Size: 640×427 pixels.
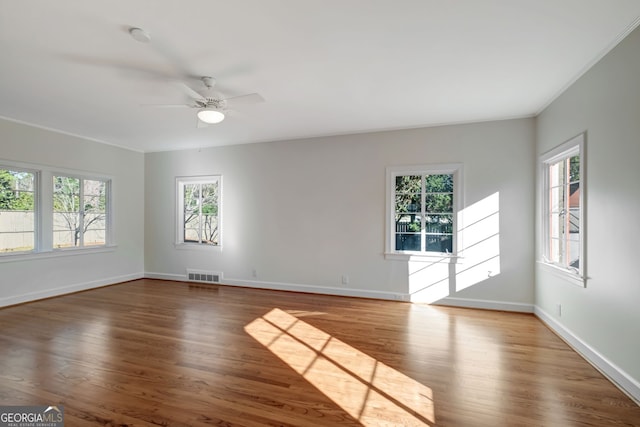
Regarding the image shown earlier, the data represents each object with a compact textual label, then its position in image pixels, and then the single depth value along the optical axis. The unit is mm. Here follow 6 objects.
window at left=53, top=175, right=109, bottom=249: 5102
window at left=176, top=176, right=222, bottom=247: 6078
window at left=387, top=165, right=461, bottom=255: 4594
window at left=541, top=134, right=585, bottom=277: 3045
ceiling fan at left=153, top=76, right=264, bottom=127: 2973
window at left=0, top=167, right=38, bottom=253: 4404
